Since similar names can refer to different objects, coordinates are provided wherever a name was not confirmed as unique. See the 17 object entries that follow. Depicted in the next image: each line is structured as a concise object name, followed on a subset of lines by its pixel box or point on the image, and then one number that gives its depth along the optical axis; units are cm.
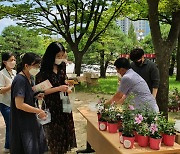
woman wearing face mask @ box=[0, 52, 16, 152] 396
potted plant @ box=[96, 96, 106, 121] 302
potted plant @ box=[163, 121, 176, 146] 235
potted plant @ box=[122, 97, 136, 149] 227
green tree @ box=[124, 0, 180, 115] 523
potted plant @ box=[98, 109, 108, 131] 281
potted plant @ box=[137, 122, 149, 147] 230
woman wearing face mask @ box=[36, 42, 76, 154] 317
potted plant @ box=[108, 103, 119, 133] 272
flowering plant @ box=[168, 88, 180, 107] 705
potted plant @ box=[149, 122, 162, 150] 225
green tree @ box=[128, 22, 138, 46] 2527
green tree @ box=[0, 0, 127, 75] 1099
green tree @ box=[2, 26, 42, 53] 1658
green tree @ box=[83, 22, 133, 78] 1698
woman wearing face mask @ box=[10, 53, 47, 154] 269
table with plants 227
